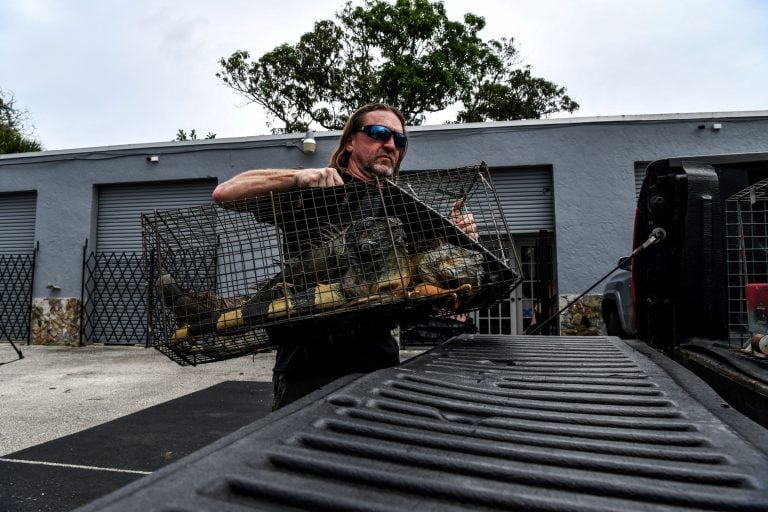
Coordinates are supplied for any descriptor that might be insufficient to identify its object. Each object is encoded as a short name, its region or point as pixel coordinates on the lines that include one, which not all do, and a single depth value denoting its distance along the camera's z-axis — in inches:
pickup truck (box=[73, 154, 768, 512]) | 27.0
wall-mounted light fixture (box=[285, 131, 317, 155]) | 367.6
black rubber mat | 113.3
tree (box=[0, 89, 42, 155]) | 760.5
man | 67.2
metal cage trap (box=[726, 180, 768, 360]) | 79.8
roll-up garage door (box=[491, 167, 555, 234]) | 361.1
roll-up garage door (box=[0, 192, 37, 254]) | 436.8
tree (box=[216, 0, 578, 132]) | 738.2
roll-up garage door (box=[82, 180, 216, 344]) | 408.2
